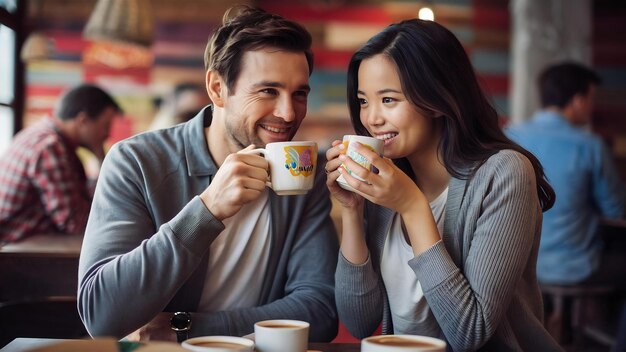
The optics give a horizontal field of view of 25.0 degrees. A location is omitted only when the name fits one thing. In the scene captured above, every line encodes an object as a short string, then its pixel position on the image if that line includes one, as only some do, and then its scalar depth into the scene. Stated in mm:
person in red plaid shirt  4153
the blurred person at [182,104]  6470
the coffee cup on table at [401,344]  1974
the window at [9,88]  5189
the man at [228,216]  2324
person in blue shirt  4481
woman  2283
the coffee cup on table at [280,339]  2047
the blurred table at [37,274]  2696
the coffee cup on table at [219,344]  1973
